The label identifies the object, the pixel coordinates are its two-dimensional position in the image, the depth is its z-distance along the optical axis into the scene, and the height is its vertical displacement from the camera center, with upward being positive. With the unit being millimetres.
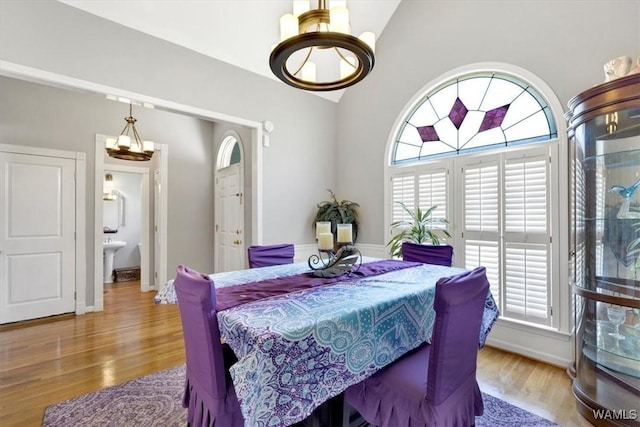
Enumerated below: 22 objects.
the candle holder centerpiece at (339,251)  2012 -247
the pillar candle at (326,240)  2000 -166
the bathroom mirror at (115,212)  6734 +85
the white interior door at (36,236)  3688 -250
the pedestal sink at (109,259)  5906 -838
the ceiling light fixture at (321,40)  1720 +992
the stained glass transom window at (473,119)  2883 +1007
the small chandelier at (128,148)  3807 +885
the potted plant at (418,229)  3344 -172
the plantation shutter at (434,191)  3414 +267
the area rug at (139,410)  1911 -1292
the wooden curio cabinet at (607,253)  1883 -264
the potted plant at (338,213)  4207 +22
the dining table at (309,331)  1103 -495
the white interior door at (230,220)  4340 -77
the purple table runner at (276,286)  1525 -416
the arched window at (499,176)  2711 +381
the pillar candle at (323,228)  2037 -89
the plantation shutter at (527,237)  2727 -211
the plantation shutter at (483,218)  3012 -41
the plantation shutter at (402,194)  3697 +257
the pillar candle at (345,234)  2023 -128
